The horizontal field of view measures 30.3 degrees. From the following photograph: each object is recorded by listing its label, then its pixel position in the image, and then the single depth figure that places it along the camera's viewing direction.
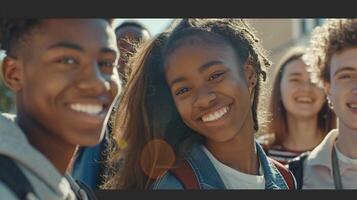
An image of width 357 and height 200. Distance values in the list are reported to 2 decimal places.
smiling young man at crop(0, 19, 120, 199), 1.15
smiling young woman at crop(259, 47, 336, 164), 2.14
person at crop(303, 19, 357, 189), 1.74
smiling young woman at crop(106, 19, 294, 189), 1.54
